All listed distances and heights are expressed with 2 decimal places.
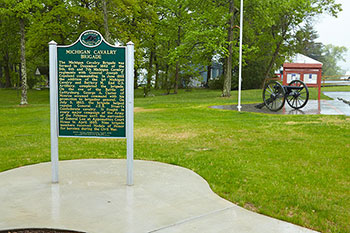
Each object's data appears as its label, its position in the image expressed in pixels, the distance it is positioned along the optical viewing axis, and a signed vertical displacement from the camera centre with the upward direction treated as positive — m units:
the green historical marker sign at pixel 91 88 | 5.49 -0.04
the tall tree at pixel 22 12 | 22.34 +4.56
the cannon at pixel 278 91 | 15.28 -0.13
